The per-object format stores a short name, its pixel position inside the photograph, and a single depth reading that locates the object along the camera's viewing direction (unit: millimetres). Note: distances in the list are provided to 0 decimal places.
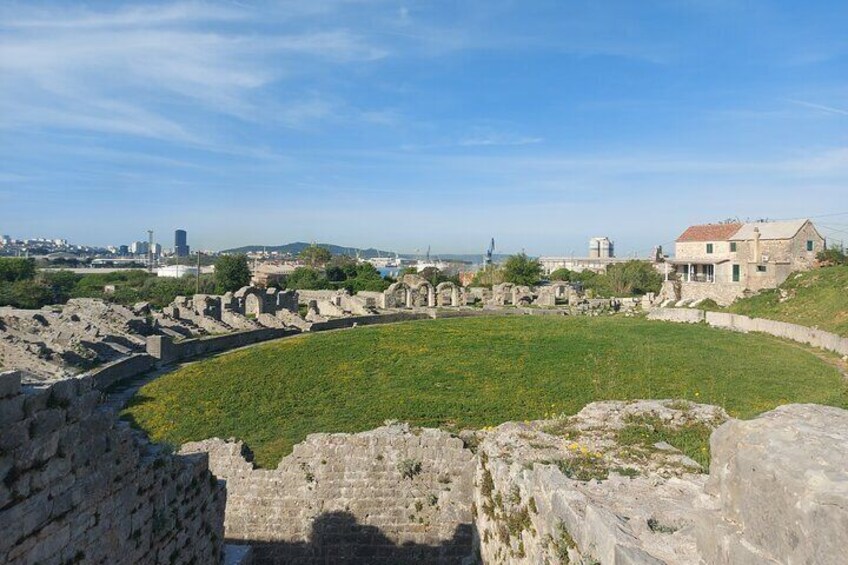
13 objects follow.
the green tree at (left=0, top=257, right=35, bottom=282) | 59219
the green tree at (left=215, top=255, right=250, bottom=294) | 64938
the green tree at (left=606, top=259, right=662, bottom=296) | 66500
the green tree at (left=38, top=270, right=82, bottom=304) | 54709
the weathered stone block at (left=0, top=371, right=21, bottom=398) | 3891
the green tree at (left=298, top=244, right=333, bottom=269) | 99688
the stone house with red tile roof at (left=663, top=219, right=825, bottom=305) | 43812
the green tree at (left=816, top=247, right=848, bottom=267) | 42794
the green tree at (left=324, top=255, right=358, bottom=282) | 82688
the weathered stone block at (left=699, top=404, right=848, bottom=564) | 3113
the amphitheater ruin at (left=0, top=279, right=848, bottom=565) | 3731
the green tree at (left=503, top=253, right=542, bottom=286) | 68250
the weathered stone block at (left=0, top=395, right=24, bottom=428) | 3861
